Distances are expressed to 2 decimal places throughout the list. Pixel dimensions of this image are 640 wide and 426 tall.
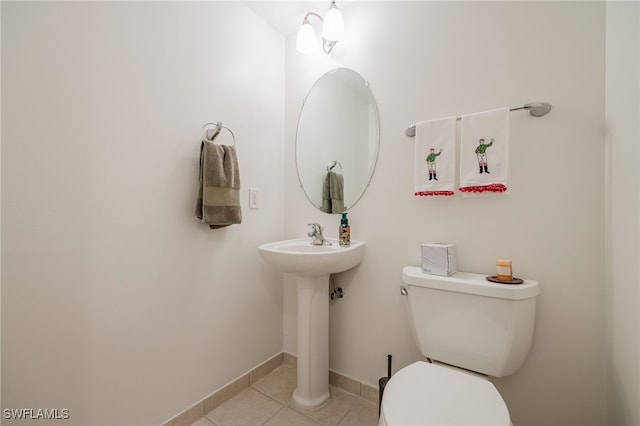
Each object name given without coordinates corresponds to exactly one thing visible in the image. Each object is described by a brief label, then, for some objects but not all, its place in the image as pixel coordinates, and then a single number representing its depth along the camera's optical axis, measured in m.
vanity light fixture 1.41
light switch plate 1.60
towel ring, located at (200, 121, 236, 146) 1.33
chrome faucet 1.51
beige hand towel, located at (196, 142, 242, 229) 1.25
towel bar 1.04
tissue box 1.11
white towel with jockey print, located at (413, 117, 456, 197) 1.19
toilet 0.74
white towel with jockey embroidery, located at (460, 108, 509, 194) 1.07
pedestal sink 1.37
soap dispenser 1.43
